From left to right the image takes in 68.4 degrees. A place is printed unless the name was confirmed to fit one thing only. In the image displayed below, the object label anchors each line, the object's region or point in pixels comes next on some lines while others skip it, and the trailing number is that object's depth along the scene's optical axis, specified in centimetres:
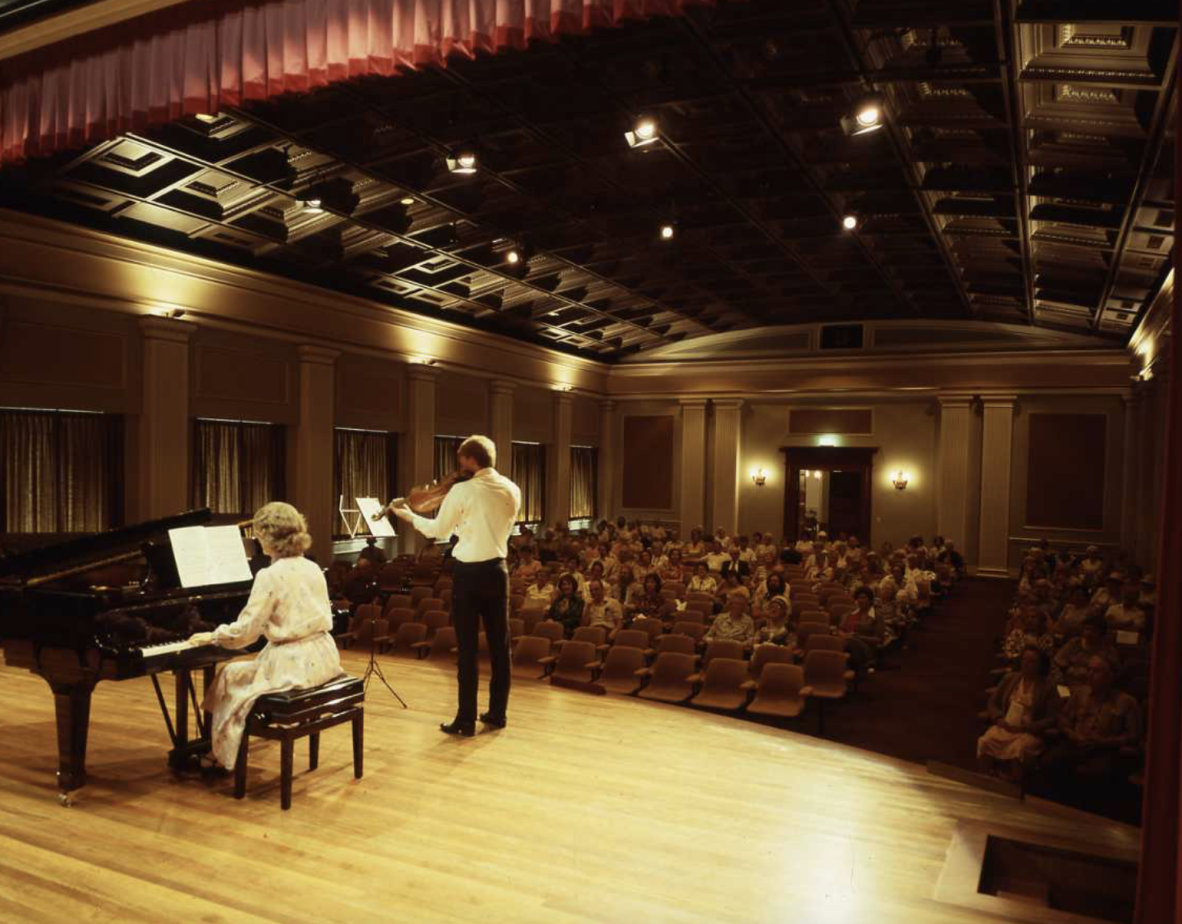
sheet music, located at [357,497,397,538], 849
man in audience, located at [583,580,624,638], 903
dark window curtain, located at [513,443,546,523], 1889
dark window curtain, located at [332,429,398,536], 1391
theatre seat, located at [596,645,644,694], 738
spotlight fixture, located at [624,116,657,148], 833
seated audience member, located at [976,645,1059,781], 600
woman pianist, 414
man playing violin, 497
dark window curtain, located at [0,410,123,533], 917
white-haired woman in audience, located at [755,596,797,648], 817
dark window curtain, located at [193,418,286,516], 1145
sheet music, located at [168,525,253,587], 443
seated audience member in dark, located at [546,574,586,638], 915
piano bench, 401
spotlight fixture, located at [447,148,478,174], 906
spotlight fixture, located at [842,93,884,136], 784
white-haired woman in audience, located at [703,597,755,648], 825
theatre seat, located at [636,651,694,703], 711
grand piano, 401
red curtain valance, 330
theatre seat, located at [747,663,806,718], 675
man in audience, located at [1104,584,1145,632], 935
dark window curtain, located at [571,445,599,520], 2119
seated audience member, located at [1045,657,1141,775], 604
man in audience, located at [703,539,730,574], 1353
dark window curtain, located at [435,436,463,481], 1620
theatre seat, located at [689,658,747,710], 697
